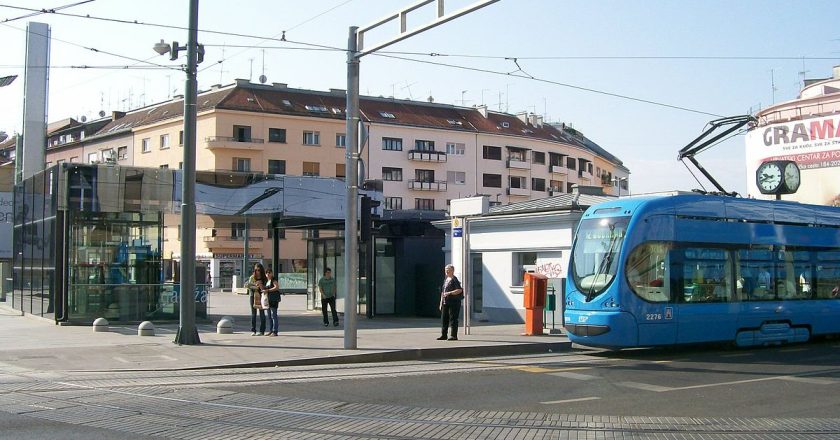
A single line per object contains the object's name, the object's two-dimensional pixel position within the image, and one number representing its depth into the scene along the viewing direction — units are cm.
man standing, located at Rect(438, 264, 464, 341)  1862
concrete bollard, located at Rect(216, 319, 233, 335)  2030
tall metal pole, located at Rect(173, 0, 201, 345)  1739
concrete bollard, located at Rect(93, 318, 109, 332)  2075
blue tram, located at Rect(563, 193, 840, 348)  1636
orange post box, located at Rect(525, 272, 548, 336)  2012
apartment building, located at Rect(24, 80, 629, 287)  6800
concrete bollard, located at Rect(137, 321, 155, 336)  1966
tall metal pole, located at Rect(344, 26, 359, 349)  1705
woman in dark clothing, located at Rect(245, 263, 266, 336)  1995
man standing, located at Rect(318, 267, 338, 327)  2317
